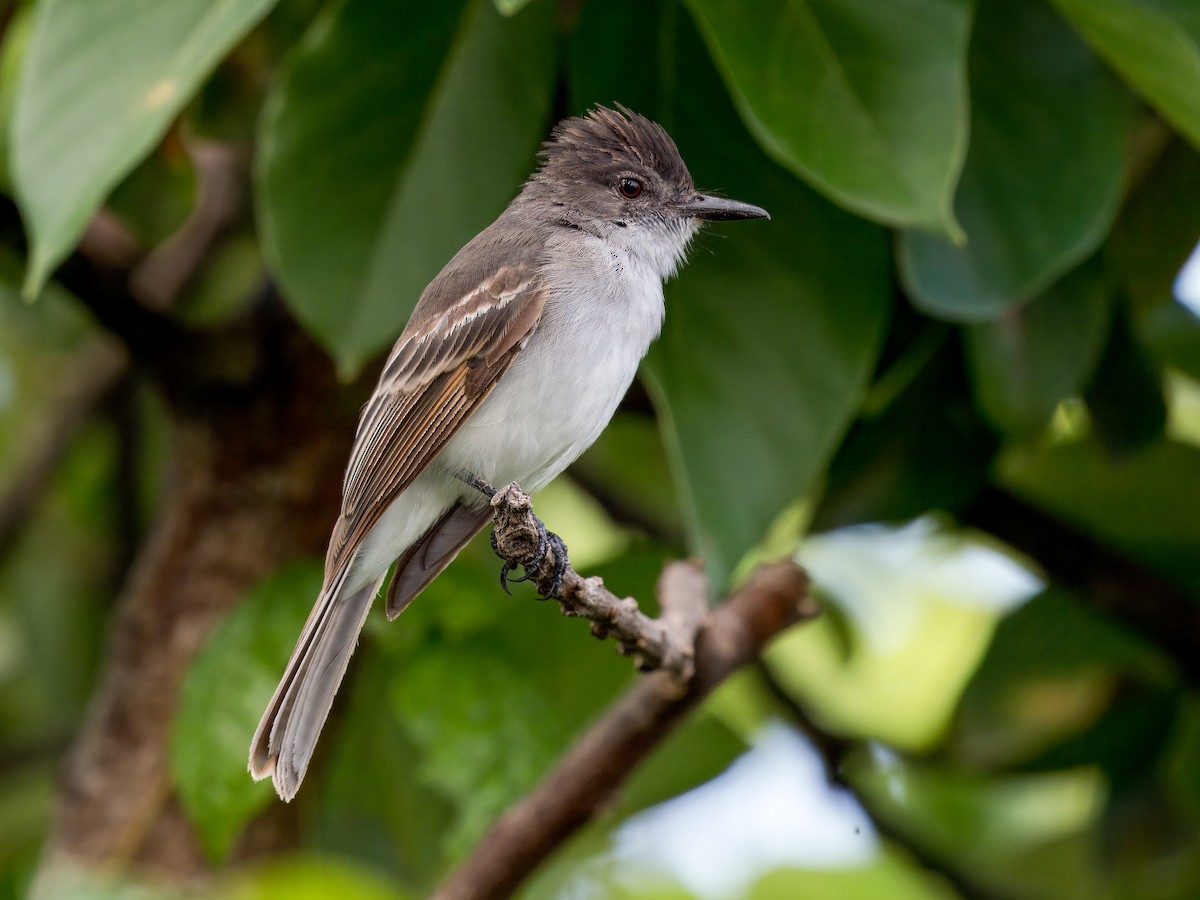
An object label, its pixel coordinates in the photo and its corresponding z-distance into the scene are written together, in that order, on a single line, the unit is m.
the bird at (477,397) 4.75
